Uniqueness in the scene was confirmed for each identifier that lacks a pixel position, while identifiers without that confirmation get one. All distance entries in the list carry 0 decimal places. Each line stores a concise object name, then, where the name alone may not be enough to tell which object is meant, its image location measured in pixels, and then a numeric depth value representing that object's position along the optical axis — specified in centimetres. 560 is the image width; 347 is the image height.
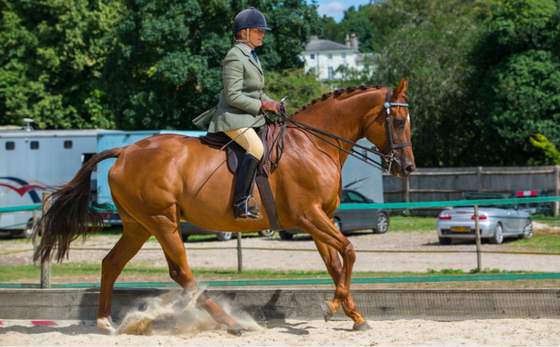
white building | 10075
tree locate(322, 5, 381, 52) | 13975
